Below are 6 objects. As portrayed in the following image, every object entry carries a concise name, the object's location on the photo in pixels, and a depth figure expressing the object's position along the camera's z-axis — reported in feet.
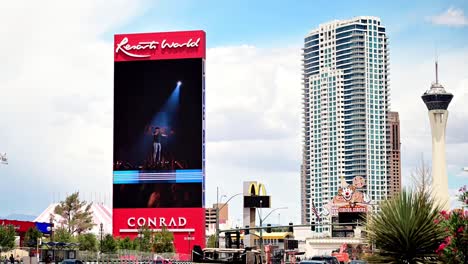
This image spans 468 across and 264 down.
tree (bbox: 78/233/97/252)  368.68
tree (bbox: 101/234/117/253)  353.10
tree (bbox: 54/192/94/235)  437.17
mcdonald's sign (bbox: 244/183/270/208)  502.79
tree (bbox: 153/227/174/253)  375.45
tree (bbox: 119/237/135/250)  375.25
